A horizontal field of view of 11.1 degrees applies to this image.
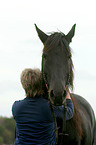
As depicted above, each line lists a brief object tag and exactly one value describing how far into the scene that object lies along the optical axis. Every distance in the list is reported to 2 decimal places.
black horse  7.47
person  6.94
